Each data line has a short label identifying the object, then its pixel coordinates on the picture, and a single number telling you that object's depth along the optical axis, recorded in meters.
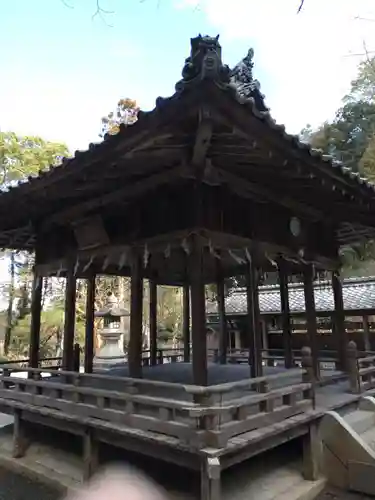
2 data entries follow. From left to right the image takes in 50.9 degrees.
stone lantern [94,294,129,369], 13.78
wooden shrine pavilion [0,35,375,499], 4.23
